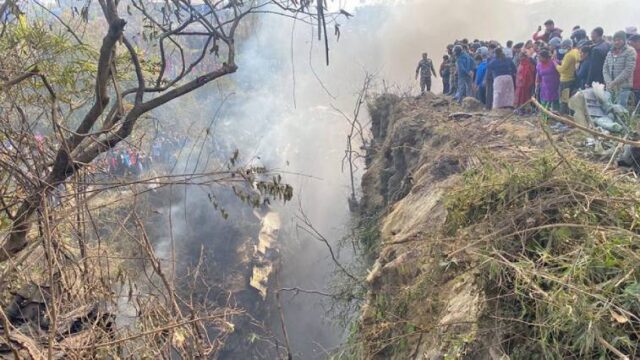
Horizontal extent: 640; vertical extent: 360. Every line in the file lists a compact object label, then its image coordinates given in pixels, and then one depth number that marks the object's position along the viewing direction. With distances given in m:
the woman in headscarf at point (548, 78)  8.04
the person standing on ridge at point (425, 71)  14.12
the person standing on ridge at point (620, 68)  6.74
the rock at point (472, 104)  10.20
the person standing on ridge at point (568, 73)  7.79
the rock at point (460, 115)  9.28
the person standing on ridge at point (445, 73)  13.00
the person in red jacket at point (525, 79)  8.77
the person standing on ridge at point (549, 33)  9.59
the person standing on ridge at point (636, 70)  6.83
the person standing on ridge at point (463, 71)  11.07
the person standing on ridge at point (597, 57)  7.41
